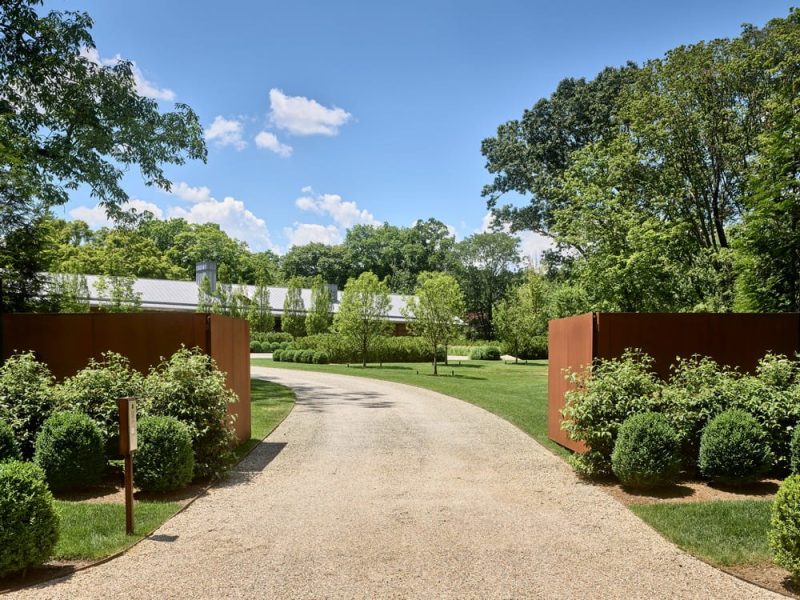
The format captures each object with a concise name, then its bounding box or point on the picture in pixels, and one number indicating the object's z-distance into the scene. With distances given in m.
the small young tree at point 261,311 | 42.71
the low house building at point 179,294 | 44.50
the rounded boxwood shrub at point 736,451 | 6.93
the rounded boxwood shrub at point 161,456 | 6.80
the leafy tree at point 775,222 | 13.97
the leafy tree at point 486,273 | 62.69
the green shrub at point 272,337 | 41.75
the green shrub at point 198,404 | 7.65
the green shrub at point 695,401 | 7.70
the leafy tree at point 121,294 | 28.45
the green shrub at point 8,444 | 6.61
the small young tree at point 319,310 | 41.78
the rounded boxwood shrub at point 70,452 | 6.74
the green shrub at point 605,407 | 7.72
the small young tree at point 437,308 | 27.22
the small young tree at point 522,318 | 38.31
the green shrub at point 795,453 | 6.75
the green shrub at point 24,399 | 7.39
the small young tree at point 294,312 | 44.66
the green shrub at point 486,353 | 41.84
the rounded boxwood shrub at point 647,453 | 6.96
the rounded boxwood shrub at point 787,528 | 4.32
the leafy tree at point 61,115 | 14.88
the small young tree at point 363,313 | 31.75
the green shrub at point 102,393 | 7.62
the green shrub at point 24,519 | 4.44
